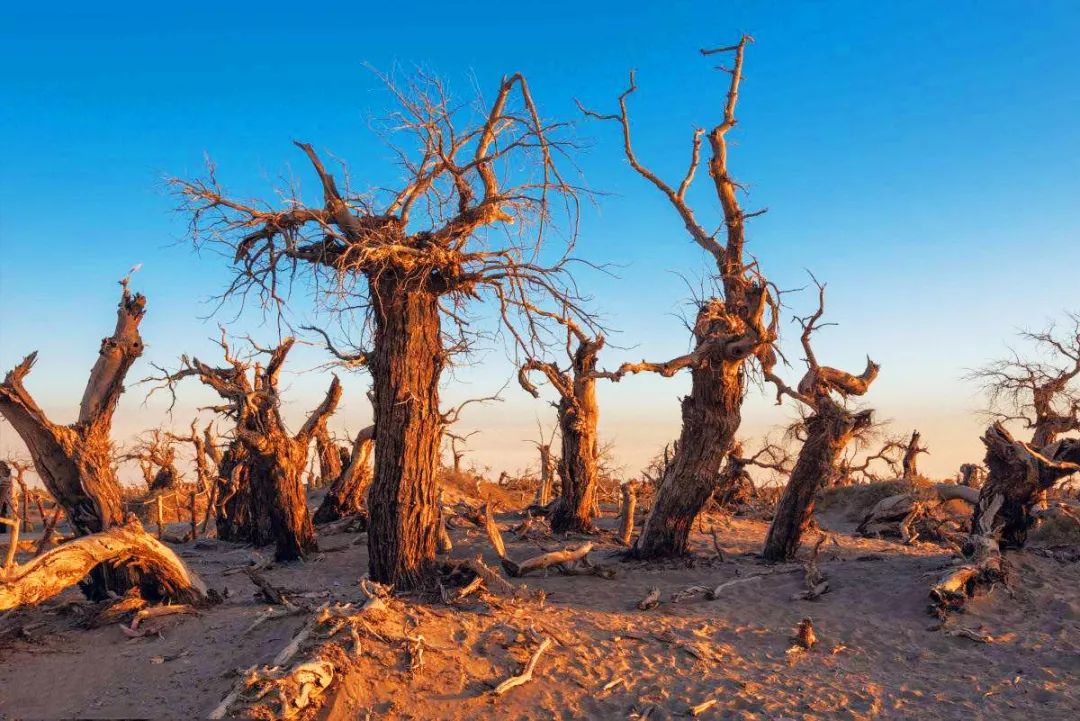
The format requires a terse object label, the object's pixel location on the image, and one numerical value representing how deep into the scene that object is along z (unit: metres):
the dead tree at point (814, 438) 10.99
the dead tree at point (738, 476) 13.73
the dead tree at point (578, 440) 13.55
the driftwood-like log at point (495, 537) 9.61
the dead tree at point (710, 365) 10.58
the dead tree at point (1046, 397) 17.94
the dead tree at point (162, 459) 14.69
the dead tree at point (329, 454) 17.11
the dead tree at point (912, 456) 20.61
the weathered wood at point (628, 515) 12.75
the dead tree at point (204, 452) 14.45
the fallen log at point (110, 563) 6.45
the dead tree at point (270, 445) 11.66
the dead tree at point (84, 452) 8.60
